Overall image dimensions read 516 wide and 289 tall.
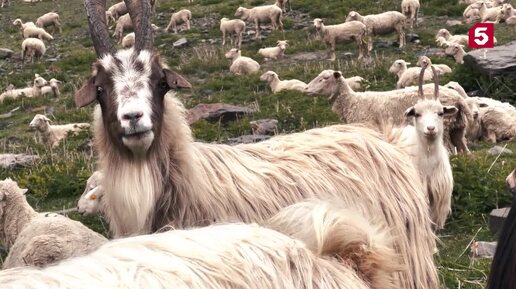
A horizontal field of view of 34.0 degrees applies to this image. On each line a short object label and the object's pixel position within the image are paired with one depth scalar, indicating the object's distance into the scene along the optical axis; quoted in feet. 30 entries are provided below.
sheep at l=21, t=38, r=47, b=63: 76.18
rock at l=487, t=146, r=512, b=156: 34.96
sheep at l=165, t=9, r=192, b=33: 86.12
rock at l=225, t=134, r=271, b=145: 35.47
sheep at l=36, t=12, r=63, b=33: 96.27
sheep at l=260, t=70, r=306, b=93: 51.67
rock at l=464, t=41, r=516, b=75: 46.03
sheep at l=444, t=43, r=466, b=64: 57.36
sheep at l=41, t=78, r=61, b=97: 59.16
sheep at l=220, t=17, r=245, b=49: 77.51
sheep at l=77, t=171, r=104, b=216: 26.30
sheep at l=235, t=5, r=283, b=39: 80.89
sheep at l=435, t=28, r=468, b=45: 64.37
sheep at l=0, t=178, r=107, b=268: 19.70
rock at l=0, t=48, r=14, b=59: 80.53
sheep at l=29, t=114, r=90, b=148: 44.21
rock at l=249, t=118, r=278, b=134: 39.70
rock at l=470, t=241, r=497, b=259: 23.20
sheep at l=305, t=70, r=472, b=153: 39.14
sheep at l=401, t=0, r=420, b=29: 74.84
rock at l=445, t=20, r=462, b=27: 74.81
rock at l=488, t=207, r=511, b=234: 24.45
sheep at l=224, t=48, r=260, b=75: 61.00
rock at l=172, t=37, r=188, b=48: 75.96
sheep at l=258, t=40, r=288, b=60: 67.92
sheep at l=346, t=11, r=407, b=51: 69.82
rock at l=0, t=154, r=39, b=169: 36.94
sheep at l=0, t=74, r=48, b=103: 59.41
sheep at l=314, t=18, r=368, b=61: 67.91
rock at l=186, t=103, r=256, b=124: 42.78
